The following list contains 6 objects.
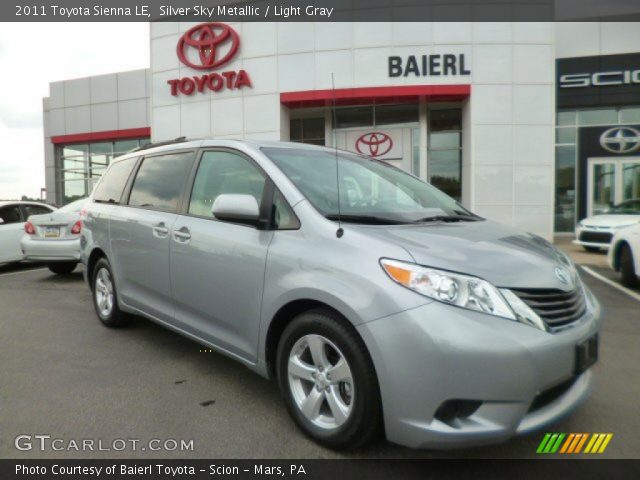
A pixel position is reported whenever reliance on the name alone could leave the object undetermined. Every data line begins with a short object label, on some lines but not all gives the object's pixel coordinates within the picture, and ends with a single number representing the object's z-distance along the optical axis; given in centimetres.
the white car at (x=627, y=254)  671
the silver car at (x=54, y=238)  793
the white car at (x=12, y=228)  880
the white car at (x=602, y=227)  1071
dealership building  1438
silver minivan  211
